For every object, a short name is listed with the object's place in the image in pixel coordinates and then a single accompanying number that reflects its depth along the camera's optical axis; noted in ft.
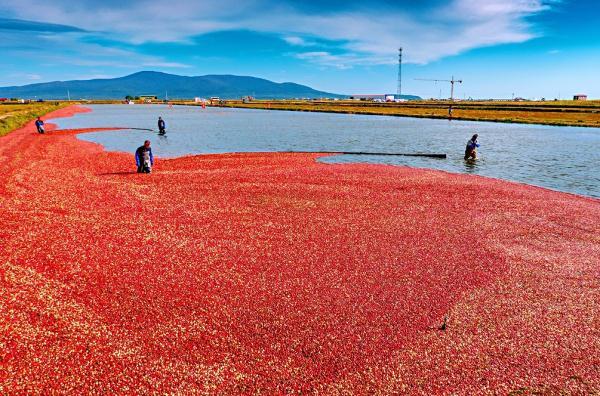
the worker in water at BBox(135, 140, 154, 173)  88.17
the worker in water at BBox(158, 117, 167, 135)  185.53
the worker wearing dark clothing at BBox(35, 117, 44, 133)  180.81
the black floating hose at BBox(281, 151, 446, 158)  128.62
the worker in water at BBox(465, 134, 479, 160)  122.01
